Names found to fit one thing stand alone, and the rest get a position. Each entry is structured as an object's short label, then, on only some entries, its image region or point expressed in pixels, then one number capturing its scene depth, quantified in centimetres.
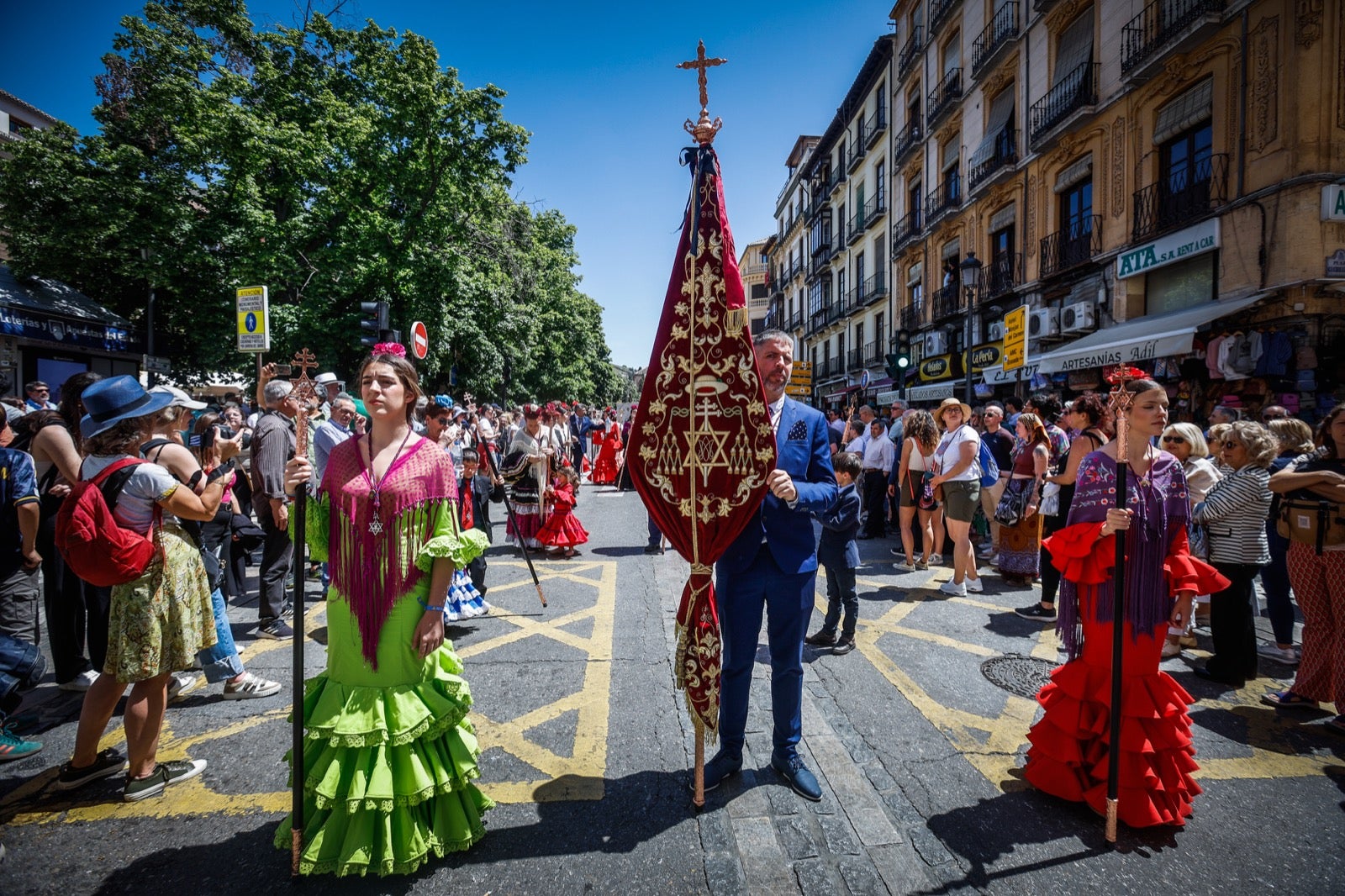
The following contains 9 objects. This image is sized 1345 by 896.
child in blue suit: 496
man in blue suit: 291
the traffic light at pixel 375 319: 873
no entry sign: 1025
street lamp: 1231
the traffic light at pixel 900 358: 1317
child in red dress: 871
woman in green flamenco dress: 233
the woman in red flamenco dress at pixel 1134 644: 280
